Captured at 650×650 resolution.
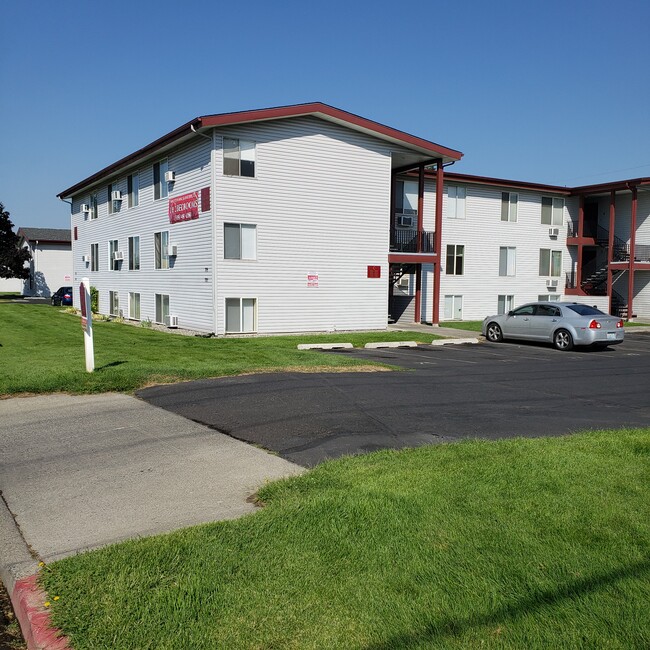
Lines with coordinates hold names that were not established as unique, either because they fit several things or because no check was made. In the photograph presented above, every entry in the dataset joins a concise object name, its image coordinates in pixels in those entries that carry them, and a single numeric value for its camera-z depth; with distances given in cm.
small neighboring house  5916
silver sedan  2048
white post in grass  1196
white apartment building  2303
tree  5719
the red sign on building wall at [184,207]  2386
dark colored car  4231
